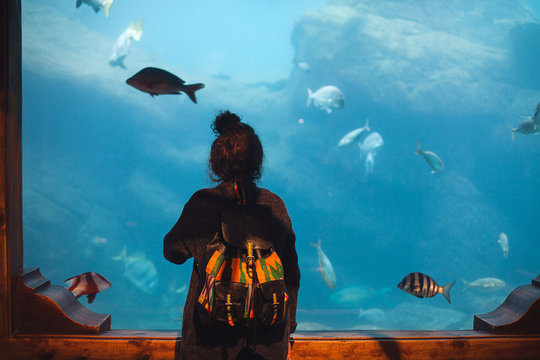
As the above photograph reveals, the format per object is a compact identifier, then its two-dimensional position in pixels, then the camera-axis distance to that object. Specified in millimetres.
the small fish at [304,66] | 12561
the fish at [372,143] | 12500
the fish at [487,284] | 8742
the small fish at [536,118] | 5134
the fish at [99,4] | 7082
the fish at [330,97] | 10141
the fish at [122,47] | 10570
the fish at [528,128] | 5898
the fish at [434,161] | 8145
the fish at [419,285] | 2715
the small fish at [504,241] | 8930
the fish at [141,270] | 12426
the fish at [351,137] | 9929
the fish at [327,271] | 6930
